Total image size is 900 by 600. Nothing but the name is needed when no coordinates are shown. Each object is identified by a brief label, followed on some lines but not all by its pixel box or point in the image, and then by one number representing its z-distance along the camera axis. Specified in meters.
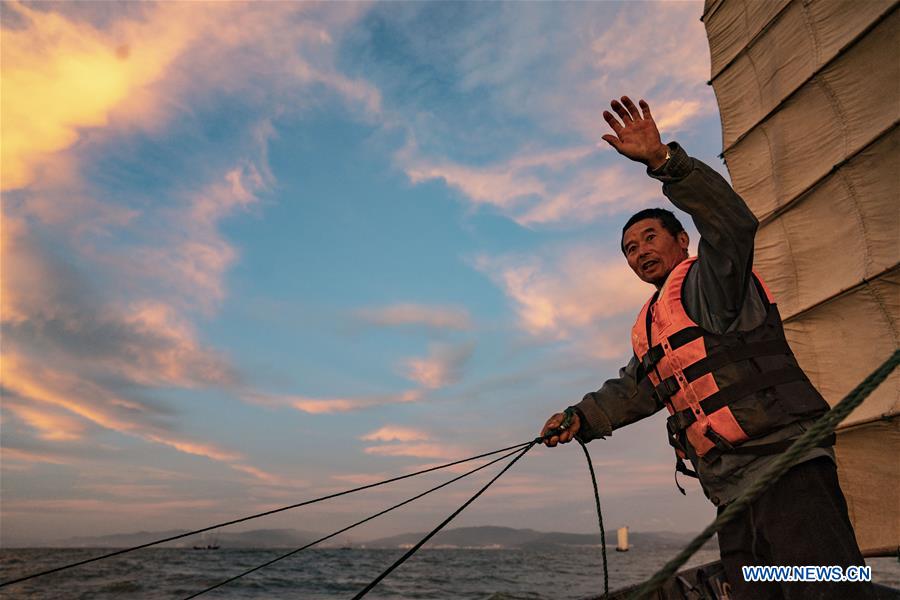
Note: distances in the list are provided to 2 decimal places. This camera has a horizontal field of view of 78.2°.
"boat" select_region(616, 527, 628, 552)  87.94
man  2.31
